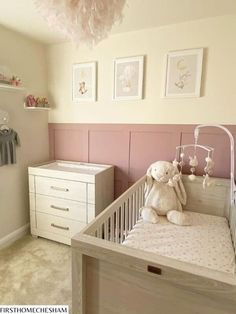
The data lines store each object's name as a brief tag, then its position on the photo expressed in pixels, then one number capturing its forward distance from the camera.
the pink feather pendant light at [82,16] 0.83
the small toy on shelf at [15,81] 2.08
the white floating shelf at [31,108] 2.31
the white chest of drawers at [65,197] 2.08
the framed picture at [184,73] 1.93
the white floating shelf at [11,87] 1.95
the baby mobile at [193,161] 1.62
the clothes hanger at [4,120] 2.05
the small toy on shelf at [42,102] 2.38
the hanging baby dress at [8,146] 2.07
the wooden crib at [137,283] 0.77
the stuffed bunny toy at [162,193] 1.81
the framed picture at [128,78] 2.14
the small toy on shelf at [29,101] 2.31
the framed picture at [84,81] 2.35
